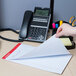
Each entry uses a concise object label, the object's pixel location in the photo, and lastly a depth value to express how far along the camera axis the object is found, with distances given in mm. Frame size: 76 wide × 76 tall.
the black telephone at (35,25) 947
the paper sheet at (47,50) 748
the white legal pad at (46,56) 702
